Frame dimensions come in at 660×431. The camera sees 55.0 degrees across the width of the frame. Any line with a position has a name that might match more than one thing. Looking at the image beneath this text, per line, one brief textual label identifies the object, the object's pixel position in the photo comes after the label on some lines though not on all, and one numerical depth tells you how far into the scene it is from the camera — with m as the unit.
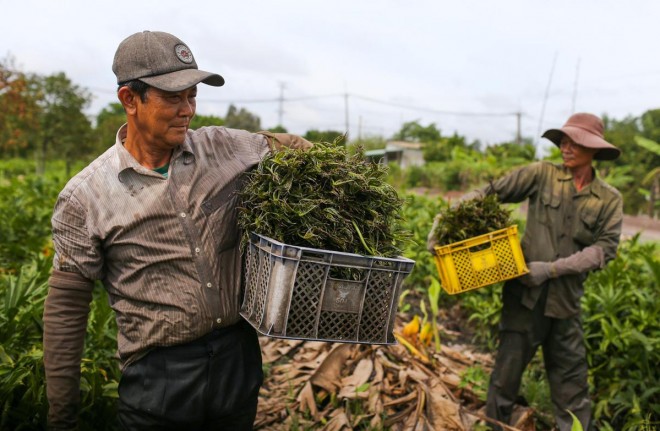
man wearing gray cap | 2.54
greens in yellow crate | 4.32
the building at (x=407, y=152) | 58.06
